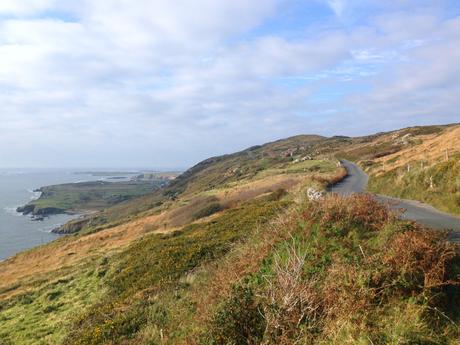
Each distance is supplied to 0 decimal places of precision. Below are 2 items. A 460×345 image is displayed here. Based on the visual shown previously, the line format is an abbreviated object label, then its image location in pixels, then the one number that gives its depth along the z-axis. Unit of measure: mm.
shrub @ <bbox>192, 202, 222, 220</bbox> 37438
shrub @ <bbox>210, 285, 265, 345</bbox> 7848
